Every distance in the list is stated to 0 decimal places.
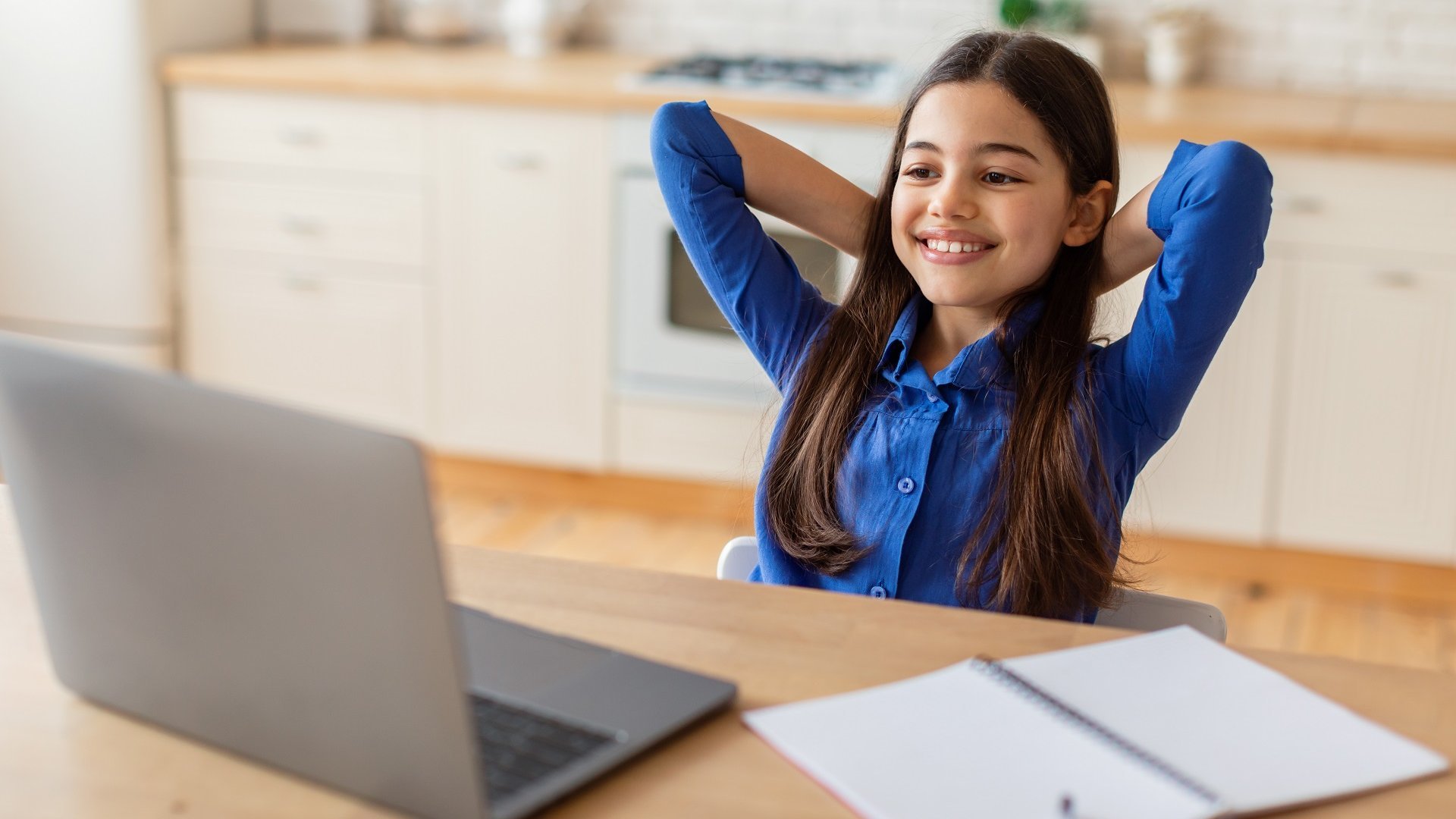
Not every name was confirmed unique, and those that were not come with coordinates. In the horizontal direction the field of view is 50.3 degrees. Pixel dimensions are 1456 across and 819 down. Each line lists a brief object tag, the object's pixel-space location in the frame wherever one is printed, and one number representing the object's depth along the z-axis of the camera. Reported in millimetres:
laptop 735
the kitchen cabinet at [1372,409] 2682
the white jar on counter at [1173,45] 3104
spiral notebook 818
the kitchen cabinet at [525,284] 3051
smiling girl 1300
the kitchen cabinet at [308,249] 3166
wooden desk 822
